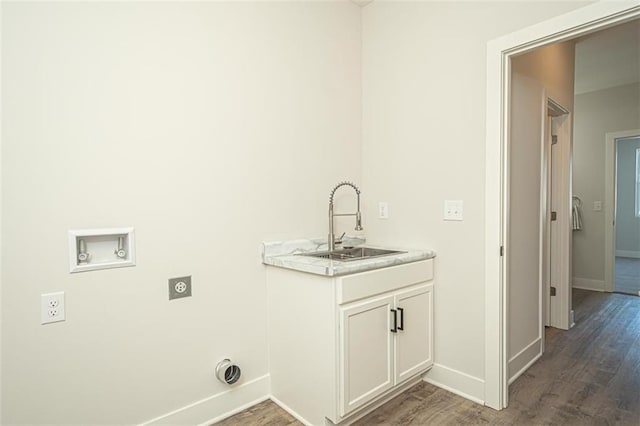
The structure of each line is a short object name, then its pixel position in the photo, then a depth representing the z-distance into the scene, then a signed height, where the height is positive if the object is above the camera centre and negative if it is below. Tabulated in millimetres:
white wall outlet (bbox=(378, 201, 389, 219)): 2601 -40
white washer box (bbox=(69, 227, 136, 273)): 1543 -193
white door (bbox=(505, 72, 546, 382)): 2354 -133
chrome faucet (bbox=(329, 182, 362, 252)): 2414 -129
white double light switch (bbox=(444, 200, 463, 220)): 2195 -31
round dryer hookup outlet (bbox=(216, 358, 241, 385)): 1968 -936
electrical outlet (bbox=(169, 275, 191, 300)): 1825 -423
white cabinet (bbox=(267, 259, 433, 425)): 1778 -734
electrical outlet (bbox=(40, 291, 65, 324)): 1474 -421
